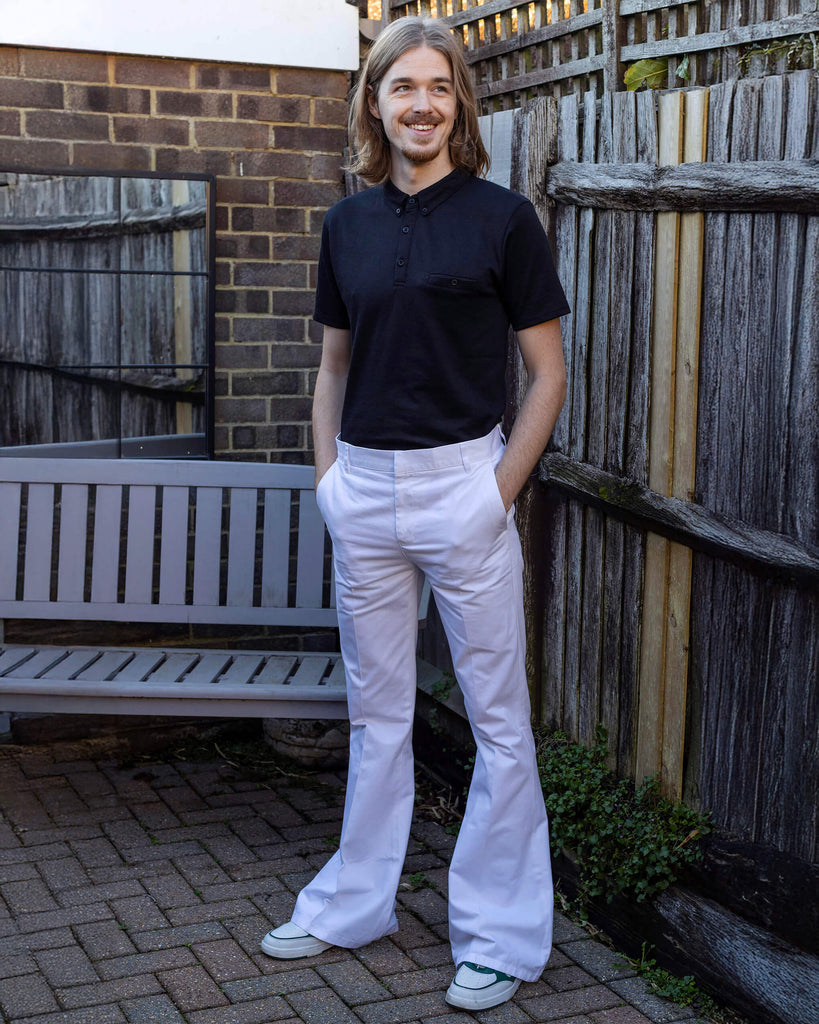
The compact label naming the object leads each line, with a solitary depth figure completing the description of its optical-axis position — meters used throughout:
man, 2.96
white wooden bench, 4.50
